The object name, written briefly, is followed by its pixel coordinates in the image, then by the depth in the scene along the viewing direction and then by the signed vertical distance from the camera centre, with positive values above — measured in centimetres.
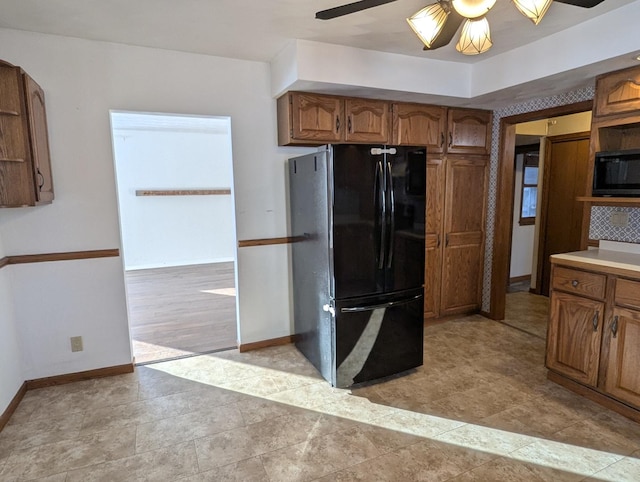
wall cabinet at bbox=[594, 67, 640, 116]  244 +66
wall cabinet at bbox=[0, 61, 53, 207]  212 +34
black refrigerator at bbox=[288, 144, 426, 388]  253 -46
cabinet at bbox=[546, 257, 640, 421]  220 -93
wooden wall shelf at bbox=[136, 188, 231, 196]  689 +7
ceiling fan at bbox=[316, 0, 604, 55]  150 +77
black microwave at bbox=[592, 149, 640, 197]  236 +11
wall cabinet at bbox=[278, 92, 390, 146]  298 +62
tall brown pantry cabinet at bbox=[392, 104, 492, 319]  360 -9
